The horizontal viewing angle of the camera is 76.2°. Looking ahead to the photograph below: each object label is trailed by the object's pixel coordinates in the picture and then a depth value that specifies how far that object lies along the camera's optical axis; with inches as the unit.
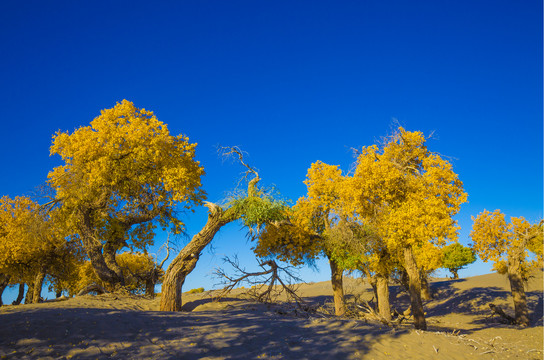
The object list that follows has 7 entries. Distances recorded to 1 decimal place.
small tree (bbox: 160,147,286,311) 573.9
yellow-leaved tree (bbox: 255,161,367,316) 855.7
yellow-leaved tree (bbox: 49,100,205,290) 695.1
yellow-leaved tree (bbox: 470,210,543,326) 948.0
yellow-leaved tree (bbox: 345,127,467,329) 639.1
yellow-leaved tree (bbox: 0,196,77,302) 928.3
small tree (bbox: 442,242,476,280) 2277.3
